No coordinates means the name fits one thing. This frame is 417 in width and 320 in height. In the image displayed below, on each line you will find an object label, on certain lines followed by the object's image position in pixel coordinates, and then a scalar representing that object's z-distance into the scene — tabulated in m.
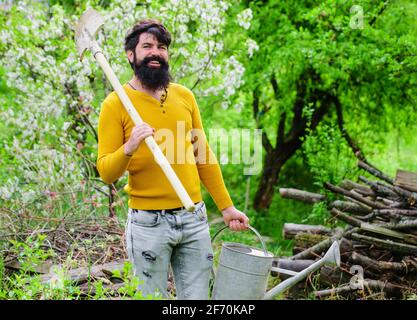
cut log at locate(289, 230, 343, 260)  6.23
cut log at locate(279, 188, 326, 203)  7.13
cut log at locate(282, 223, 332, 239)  6.84
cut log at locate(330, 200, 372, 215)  6.29
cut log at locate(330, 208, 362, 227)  5.87
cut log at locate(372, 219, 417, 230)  5.54
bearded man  3.08
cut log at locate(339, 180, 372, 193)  6.67
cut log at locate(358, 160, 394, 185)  6.69
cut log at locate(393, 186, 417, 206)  5.63
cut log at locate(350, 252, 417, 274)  5.52
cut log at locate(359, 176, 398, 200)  6.17
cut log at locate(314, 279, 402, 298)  5.50
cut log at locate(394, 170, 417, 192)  5.74
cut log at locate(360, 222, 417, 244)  5.63
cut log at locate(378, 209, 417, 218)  5.66
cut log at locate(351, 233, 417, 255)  5.55
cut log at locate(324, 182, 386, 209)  6.20
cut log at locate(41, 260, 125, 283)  4.37
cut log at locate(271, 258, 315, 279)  6.21
